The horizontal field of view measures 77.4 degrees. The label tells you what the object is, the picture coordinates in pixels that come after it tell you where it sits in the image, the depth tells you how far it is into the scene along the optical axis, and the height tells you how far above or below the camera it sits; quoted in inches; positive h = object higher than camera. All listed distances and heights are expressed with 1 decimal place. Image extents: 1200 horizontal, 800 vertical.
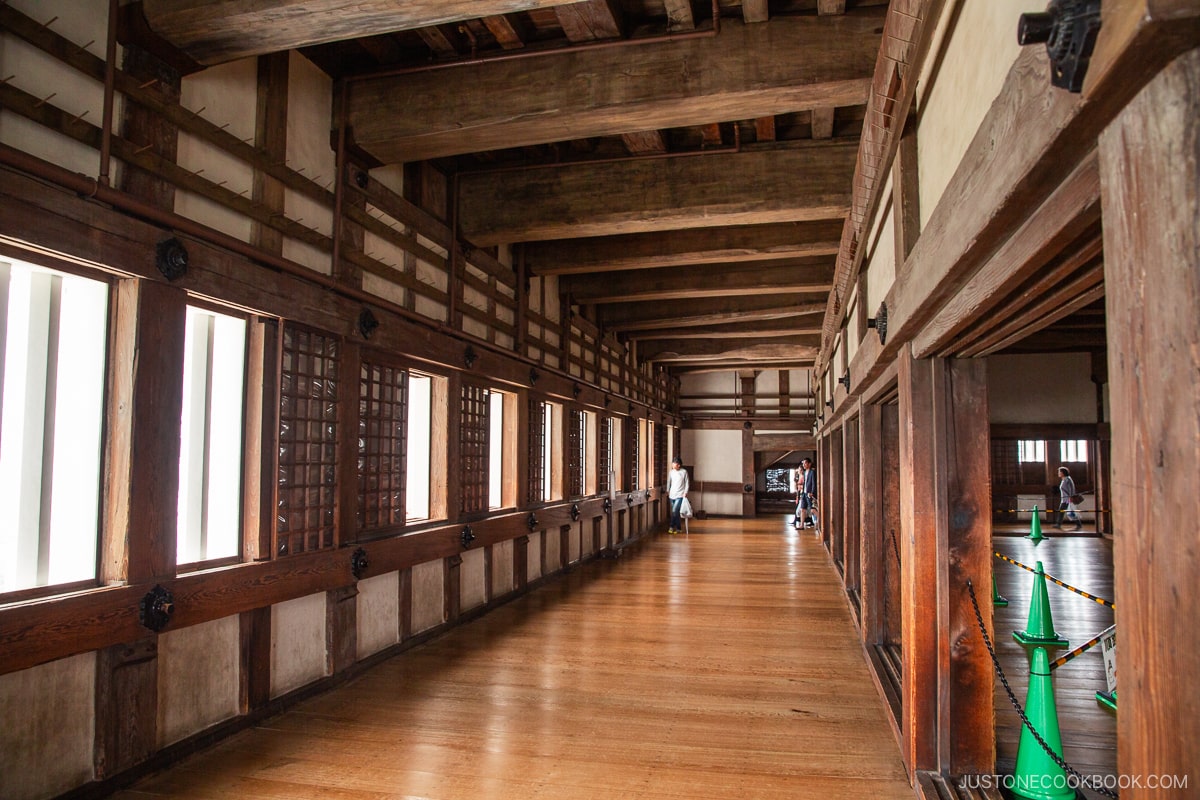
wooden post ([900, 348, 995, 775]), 108.0 -15.6
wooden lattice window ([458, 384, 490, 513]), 235.6 +2.3
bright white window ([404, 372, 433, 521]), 217.0 +2.7
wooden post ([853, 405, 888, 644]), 191.0 -20.5
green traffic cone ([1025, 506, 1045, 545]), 392.8 -39.3
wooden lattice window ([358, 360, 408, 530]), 180.9 +2.7
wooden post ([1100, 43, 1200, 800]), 36.8 +2.6
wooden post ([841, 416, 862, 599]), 252.2 -17.1
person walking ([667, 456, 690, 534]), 484.1 -18.5
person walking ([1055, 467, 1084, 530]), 469.1 -23.4
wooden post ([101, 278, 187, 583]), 112.1 +2.6
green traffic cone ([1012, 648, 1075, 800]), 104.0 -41.7
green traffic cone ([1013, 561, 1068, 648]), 188.1 -43.1
